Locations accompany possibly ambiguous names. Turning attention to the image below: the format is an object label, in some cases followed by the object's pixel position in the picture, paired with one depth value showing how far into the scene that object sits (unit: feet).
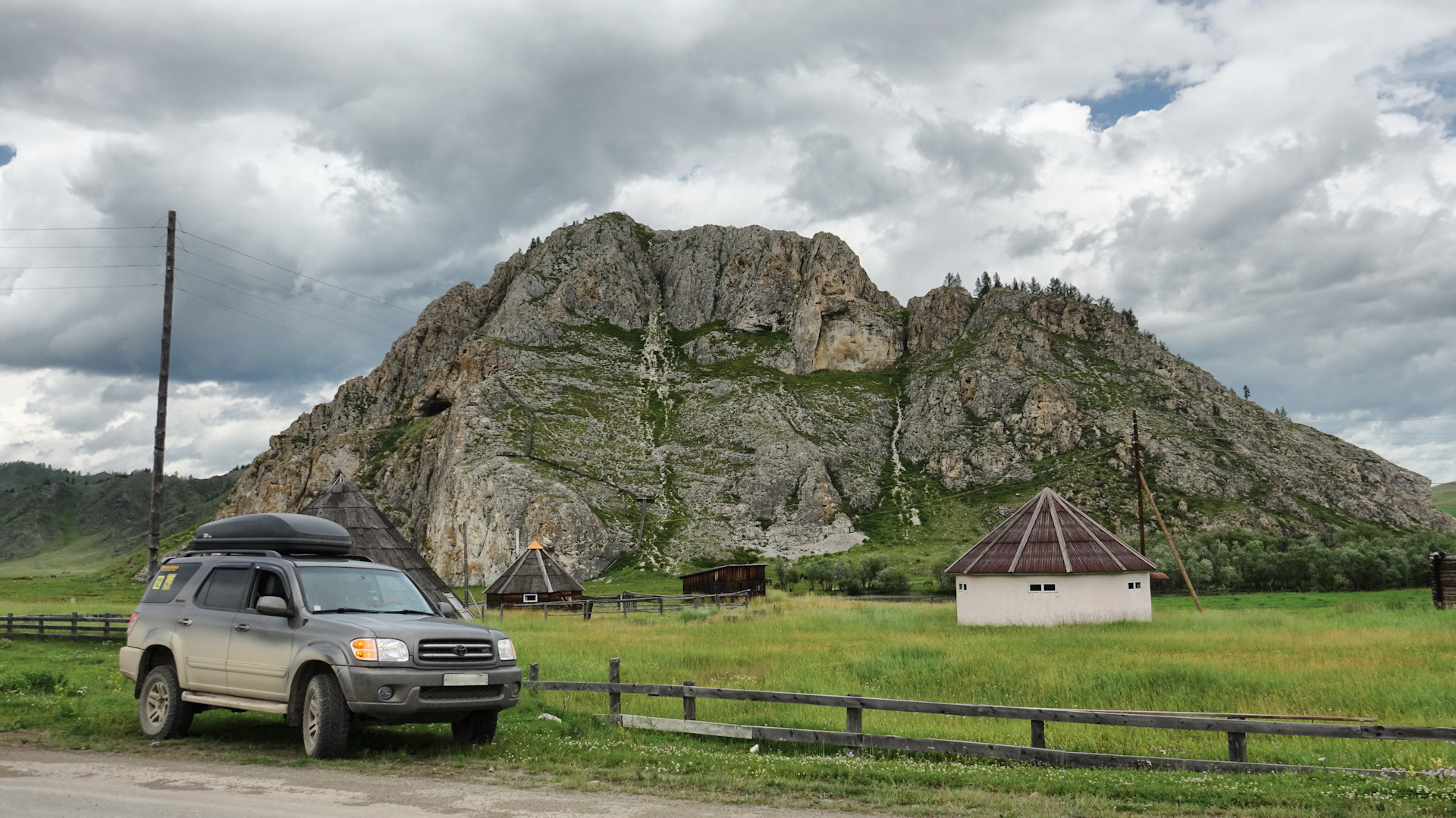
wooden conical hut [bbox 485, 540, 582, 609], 187.21
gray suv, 34.01
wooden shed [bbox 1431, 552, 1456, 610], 139.74
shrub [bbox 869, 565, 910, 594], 249.34
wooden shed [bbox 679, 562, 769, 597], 208.03
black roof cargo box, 43.78
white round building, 131.75
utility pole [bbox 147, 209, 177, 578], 88.12
